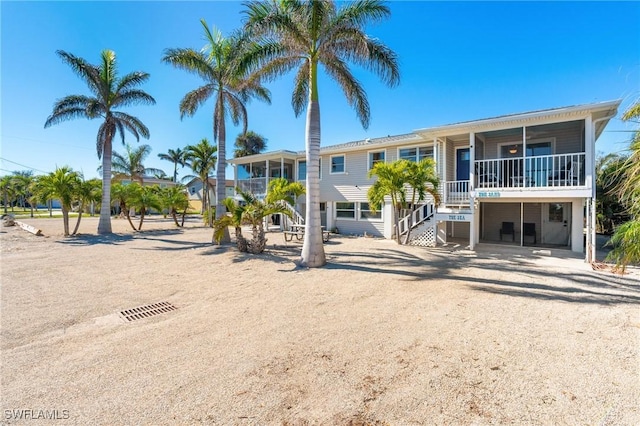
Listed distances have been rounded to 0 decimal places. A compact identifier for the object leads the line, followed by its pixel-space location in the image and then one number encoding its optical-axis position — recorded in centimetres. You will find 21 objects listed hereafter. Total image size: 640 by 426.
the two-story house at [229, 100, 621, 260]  1076
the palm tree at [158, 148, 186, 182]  4581
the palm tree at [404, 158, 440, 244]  1209
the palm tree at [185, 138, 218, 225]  3006
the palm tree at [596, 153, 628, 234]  1560
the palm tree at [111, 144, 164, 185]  3912
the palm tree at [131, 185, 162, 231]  2203
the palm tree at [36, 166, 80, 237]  1645
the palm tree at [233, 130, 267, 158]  3812
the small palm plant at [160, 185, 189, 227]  2327
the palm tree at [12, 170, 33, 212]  4000
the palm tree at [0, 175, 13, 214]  3969
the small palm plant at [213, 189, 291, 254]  1100
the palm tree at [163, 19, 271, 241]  1305
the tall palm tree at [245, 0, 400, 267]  875
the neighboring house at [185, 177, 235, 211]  5069
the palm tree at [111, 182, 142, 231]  2220
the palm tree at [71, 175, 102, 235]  1739
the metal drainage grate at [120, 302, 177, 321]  535
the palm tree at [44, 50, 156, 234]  1734
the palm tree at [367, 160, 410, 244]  1233
